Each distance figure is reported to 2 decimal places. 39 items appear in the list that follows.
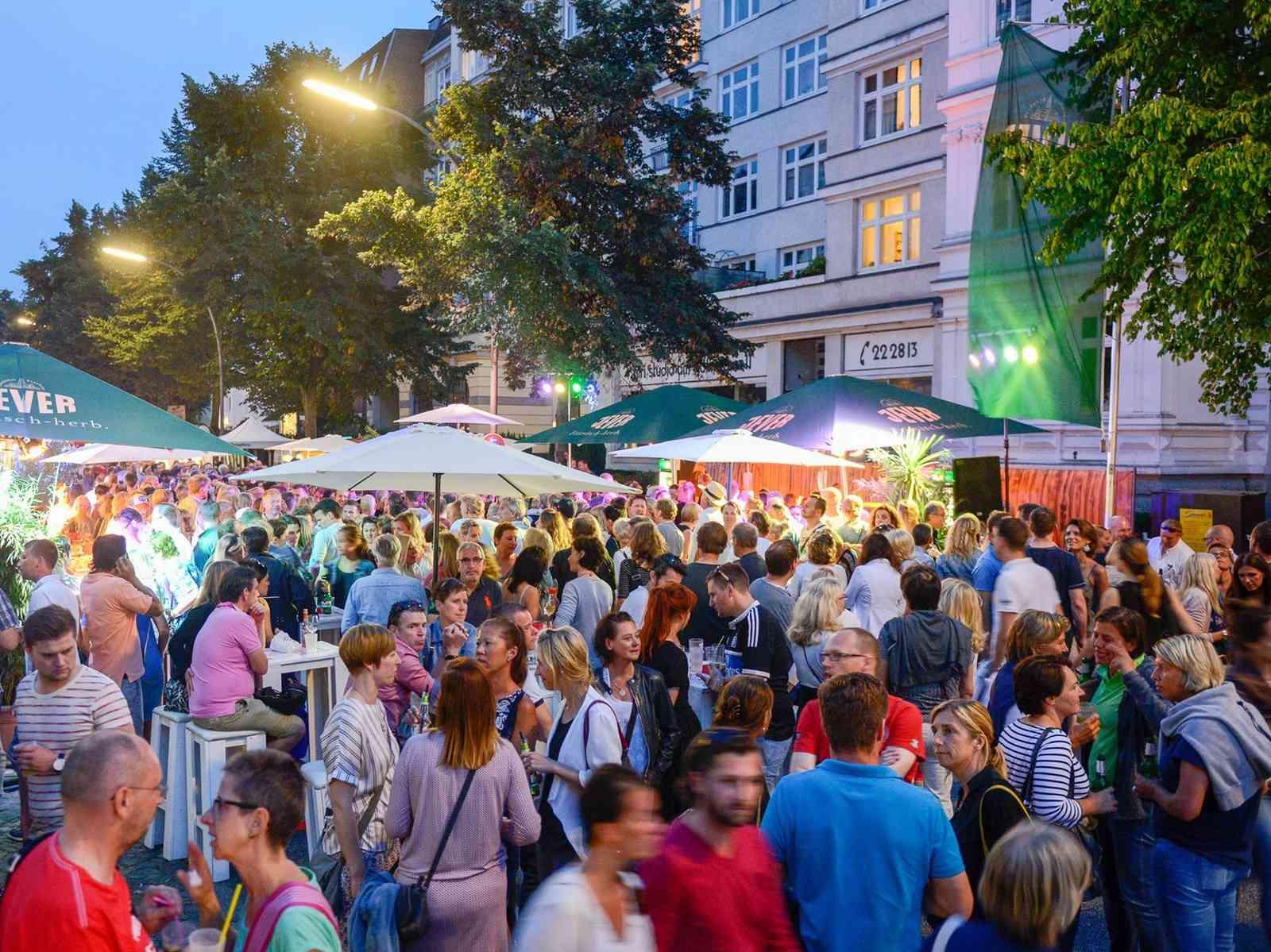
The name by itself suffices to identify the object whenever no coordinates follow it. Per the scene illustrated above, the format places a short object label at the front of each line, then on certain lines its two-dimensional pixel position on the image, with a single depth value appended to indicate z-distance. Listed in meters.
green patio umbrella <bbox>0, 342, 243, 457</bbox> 8.75
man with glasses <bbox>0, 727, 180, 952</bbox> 2.99
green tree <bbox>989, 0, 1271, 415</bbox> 12.16
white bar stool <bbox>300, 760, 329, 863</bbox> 6.55
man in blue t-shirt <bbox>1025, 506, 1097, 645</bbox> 8.45
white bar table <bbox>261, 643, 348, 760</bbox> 8.25
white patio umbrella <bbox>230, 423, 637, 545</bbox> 8.52
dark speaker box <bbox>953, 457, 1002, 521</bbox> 14.71
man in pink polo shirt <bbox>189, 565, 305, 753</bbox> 6.58
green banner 13.88
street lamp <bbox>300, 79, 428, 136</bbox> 14.20
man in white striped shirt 4.92
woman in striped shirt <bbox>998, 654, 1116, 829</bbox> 4.52
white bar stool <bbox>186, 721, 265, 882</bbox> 6.62
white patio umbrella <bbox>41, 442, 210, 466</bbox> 21.47
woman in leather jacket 5.40
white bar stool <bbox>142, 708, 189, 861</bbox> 6.91
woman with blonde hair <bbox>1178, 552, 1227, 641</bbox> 8.27
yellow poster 16.47
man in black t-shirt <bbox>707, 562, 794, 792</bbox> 6.25
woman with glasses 2.91
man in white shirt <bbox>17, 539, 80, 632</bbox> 7.40
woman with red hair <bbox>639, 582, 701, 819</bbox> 6.14
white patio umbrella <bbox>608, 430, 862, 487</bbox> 12.80
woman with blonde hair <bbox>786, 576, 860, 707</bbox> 6.67
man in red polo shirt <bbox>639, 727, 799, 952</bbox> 3.22
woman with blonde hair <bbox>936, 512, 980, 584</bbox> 9.35
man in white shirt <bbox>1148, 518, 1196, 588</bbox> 10.08
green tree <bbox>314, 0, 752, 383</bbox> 24.52
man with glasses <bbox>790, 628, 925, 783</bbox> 4.80
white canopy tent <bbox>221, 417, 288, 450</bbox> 29.67
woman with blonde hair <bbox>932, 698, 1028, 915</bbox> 4.05
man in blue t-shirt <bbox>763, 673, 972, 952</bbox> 3.43
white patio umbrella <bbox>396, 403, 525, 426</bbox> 18.58
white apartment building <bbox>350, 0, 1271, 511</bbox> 20.88
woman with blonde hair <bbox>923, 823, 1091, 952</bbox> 2.88
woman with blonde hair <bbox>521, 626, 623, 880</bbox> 4.87
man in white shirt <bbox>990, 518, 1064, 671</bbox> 7.93
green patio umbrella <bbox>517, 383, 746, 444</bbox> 17.09
